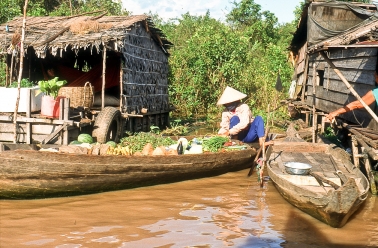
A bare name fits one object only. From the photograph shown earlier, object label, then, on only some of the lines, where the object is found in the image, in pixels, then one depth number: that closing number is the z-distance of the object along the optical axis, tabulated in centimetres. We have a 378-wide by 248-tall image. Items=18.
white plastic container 809
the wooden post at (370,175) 675
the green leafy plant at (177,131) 1240
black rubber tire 882
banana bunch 739
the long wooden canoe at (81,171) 598
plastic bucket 801
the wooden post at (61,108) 790
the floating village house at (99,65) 834
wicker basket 901
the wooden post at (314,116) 861
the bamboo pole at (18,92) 715
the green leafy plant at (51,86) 793
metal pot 623
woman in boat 843
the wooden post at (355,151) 711
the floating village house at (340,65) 722
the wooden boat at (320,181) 498
